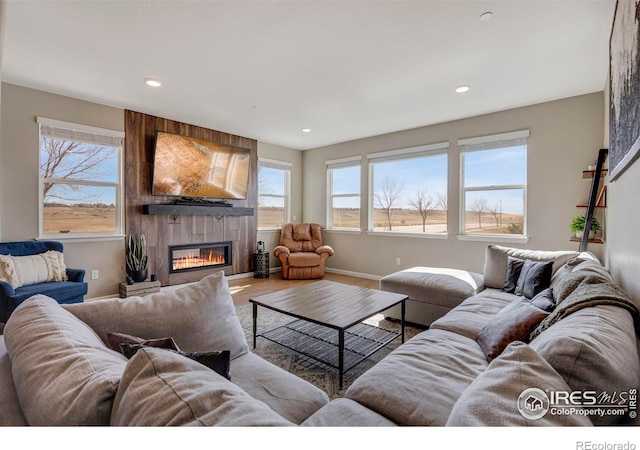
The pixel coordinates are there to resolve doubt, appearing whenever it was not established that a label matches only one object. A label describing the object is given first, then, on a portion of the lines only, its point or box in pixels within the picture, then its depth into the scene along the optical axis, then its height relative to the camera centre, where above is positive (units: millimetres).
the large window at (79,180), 3480 +500
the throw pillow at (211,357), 950 -443
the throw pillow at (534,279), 2477 -473
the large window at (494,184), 3891 +523
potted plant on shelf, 3178 -19
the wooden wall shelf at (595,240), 2894 -173
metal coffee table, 2180 -684
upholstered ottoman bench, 2809 -659
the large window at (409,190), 4602 +535
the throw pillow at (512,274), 2771 -482
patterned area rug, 2072 -1088
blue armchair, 2557 -630
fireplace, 4559 -570
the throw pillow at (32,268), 2775 -472
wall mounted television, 4223 +818
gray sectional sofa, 645 -407
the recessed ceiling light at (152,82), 3042 +1432
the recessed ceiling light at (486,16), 2025 +1413
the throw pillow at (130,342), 1031 -431
